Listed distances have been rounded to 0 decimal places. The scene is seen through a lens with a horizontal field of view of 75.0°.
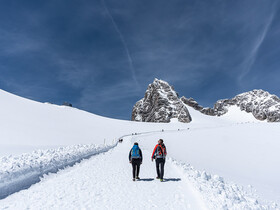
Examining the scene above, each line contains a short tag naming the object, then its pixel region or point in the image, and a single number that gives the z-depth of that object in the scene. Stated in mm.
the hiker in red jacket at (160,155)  8289
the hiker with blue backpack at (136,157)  8445
